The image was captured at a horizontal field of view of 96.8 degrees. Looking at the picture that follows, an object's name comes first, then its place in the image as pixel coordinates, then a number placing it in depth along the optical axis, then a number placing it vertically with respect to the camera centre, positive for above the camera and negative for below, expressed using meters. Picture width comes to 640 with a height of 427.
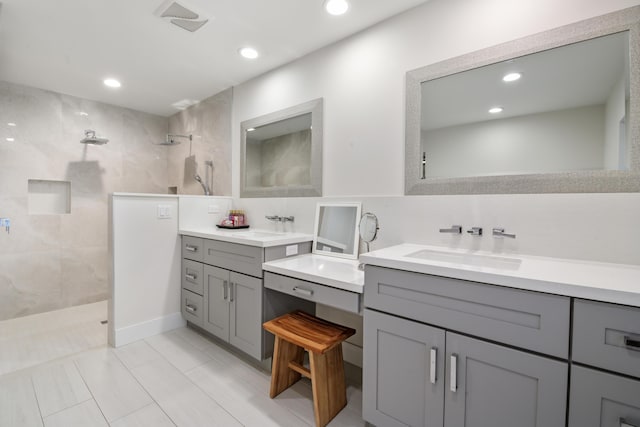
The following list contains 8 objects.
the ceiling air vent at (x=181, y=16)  1.77 +1.24
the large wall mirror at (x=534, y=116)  1.23 +0.47
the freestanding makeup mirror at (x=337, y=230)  1.99 -0.17
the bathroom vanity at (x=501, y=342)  0.86 -0.48
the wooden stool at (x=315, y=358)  1.44 -0.86
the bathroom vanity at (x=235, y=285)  1.87 -0.59
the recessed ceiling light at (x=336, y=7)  1.73 +1.24
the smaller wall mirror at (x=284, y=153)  2.24 +0.46
